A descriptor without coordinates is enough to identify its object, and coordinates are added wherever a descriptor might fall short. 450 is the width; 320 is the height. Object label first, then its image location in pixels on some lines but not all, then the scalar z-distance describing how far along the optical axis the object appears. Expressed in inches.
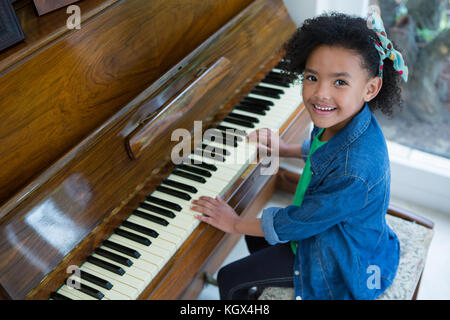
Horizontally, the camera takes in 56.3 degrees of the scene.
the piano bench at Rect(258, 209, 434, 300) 54.3
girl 48.3
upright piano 43.5
